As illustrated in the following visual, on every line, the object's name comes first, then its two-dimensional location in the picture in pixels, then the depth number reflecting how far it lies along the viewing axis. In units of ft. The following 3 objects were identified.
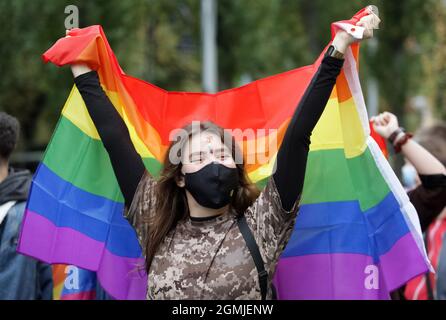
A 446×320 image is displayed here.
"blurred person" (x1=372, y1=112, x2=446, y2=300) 28.30
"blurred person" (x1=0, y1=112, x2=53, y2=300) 29.60
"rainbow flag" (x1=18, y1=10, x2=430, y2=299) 25.05
